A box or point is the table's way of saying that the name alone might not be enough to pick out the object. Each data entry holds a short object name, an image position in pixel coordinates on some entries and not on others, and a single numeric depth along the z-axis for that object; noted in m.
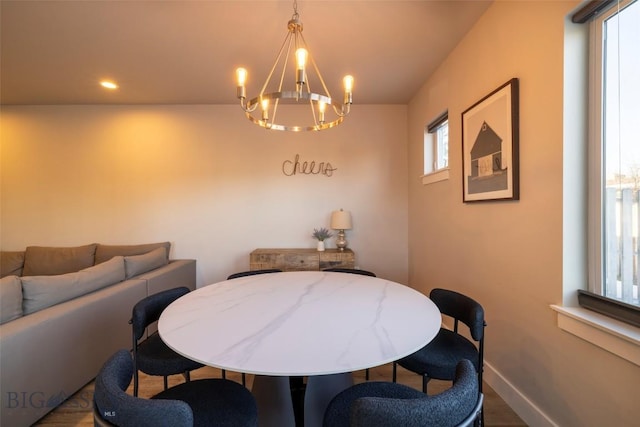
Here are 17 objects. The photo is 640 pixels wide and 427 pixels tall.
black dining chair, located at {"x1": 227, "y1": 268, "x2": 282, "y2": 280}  2.08
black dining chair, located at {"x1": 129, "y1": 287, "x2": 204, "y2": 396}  1.34
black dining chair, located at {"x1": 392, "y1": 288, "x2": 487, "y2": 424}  1.27
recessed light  2.83
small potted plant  3.31
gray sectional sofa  1.46
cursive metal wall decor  3.50
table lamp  3.26
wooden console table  3.09
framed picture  1.59
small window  2.80
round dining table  0.83
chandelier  1.33
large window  1.10
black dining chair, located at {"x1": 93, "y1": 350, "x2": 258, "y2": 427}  0.68
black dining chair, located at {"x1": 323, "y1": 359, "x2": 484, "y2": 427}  0.64
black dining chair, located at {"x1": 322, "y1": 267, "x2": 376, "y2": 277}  2.11
